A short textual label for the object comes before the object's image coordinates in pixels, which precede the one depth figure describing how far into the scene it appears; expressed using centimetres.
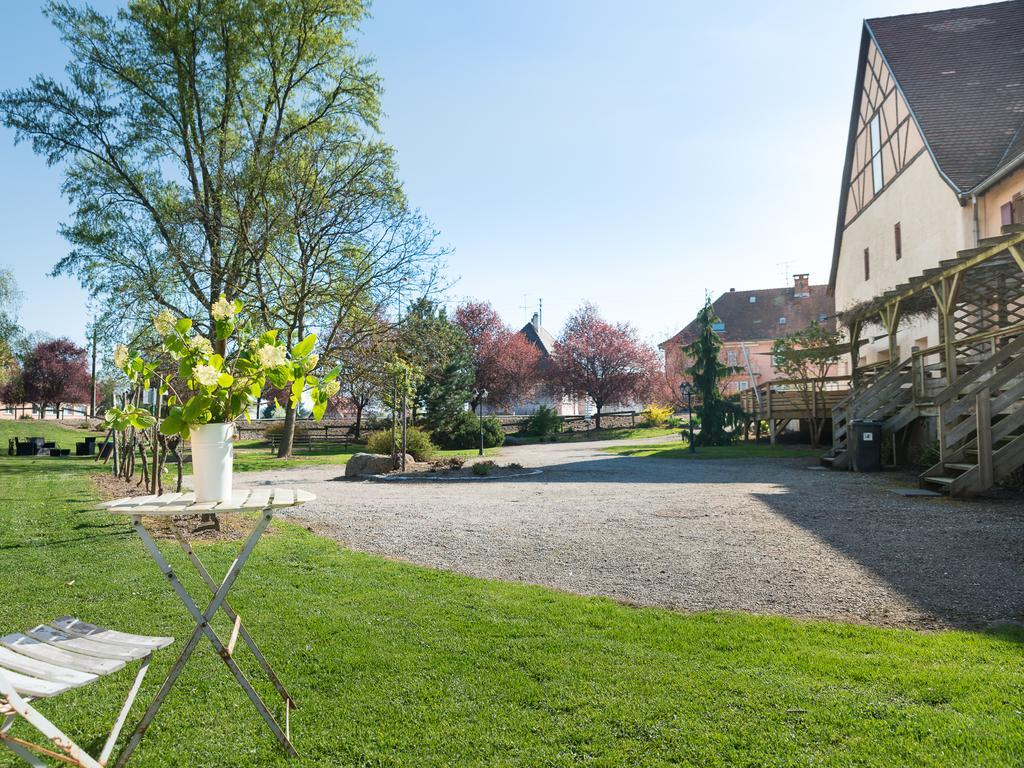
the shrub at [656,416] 3959
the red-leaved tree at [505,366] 4422
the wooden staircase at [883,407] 1422
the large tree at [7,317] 3969
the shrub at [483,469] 1533
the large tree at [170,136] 2019
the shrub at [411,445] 1905
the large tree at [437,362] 2166
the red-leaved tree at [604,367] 4350
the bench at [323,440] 3109
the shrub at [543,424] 3544
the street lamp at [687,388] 2198
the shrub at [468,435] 2839
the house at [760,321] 5344
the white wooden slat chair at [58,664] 194
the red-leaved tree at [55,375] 4581
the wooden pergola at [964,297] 1142
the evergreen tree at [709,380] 2562
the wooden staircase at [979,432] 931
